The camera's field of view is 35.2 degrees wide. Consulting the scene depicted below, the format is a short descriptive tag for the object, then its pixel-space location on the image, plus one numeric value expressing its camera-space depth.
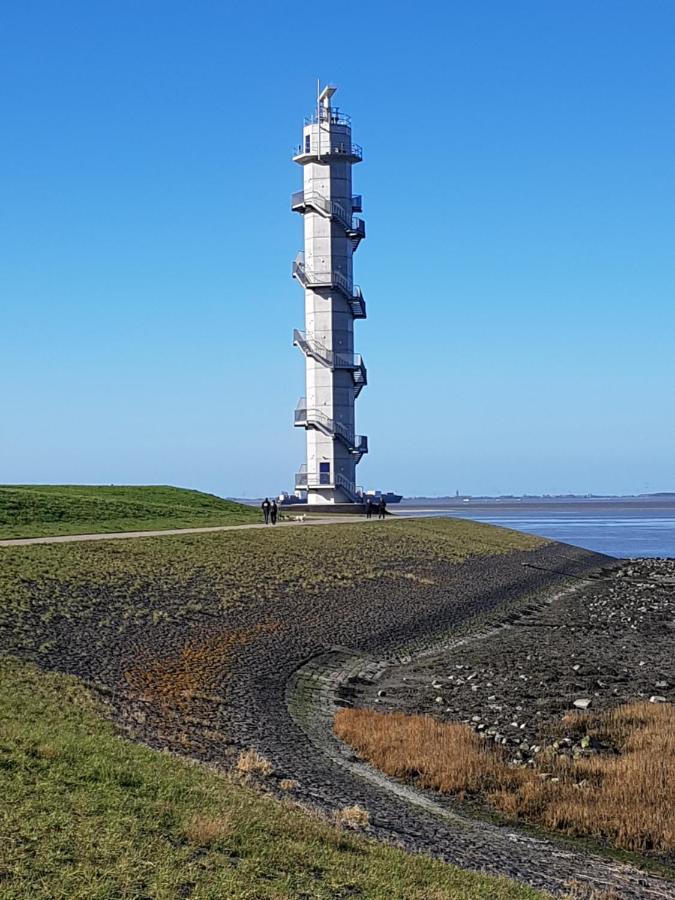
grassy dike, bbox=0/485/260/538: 46.59
